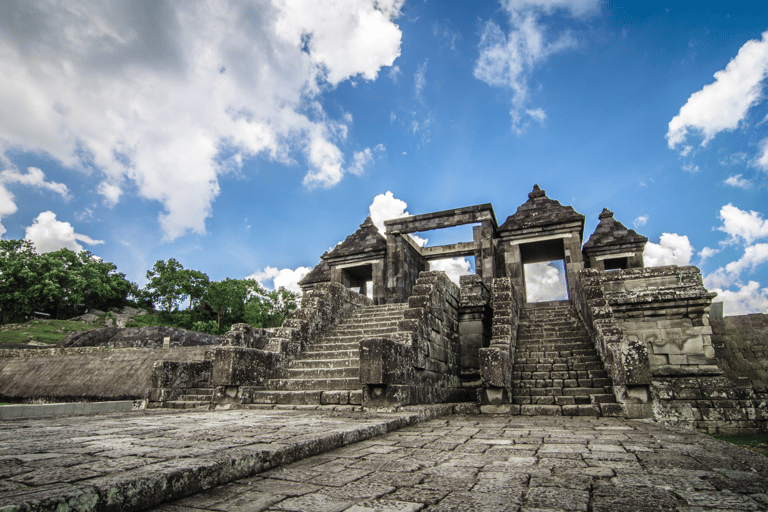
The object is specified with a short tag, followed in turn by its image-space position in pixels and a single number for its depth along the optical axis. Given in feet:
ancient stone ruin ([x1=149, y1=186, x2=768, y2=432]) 22.82
